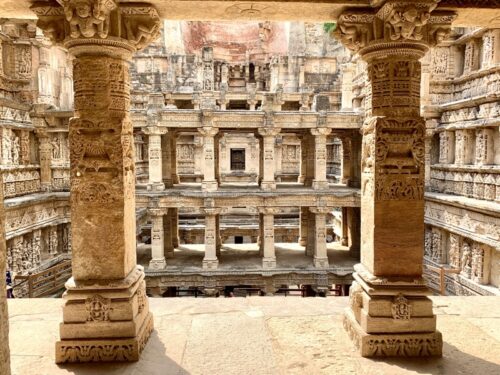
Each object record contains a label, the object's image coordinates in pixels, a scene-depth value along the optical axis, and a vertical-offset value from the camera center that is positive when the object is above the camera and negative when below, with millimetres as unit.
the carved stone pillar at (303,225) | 18469 -2962
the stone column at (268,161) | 15953 +253
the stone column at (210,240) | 15339 -3126
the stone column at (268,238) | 15547 -3097
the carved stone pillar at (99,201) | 3398 -317
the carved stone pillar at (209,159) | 15453 +363
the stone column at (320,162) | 16172 +225
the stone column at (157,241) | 15268 -3130
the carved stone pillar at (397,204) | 3508 -364
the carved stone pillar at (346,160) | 19422 +346
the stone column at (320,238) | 15656 -3122
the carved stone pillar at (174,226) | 17828 -2937
